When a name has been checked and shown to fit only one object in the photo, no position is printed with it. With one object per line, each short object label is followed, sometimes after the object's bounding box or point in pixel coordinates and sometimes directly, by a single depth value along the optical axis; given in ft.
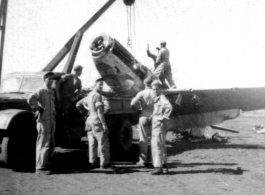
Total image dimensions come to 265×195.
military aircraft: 27.61
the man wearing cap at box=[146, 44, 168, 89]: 32.97
